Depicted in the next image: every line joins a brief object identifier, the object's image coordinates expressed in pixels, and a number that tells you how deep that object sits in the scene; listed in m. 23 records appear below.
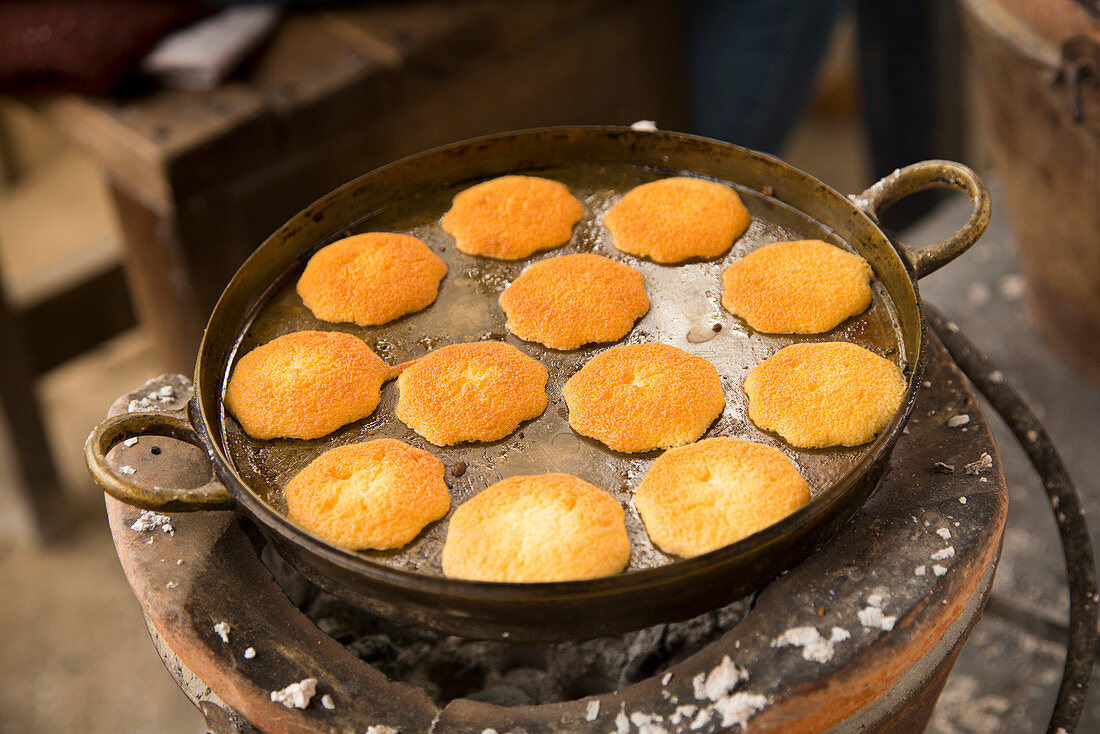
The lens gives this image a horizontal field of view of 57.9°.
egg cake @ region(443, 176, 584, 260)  1.54
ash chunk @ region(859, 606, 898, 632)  1.15
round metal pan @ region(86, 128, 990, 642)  1.07
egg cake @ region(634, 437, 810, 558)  1.14
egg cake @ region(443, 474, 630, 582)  1.11
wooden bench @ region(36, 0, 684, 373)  2.46
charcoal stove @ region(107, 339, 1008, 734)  1.13
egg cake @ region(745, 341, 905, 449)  1.24
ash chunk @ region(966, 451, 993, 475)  1.32
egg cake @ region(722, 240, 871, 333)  1.39
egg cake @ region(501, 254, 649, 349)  1.40
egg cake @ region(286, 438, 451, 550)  1.17
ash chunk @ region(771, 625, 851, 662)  1.14
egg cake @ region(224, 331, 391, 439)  1.30
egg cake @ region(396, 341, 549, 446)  1.29
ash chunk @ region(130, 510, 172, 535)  1.33
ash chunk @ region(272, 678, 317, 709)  1.15
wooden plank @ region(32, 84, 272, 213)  2.37
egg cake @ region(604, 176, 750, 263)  1.51
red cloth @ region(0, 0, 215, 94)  2.52
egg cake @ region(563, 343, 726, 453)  1.26
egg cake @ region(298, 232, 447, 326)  1.45
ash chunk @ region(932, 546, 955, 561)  1.21
